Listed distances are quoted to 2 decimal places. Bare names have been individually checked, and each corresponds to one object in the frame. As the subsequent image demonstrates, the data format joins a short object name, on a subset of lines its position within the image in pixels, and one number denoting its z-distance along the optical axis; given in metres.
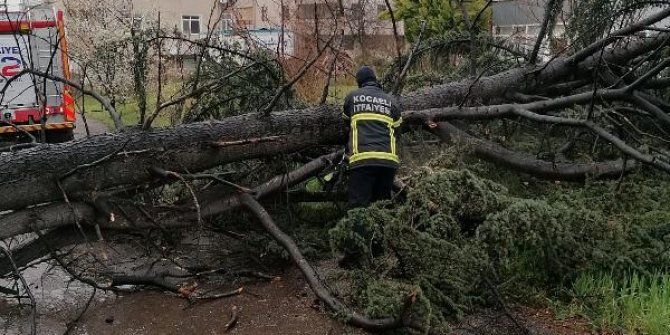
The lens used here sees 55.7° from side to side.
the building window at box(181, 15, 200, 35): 25.34
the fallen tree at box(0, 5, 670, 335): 3.93
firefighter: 4.34
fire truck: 8.59
